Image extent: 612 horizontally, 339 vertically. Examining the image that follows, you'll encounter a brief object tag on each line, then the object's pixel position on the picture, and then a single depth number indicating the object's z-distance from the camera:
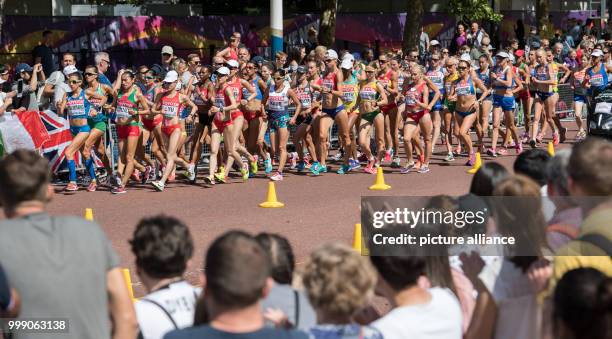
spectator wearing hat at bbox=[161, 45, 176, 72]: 19.19
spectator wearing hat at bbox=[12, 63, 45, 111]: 18.03
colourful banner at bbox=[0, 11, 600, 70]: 26.67
